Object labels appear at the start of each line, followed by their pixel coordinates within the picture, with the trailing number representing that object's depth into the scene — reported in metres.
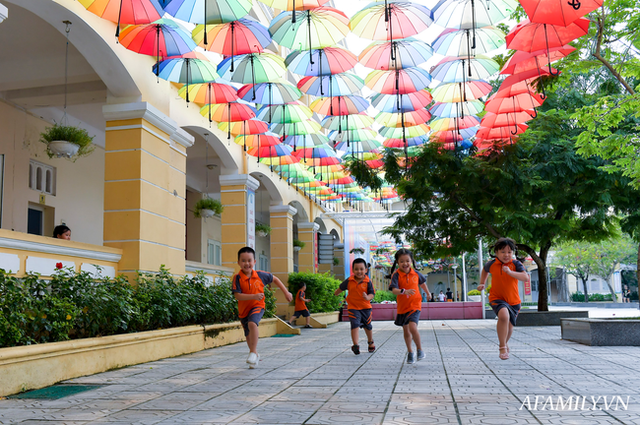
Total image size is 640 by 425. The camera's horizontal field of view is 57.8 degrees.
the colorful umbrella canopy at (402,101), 13.16
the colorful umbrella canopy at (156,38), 9.62
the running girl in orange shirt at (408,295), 8.16
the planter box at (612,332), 9.97
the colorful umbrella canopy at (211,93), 12.47
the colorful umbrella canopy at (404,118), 14.52
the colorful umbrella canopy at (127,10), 8.52
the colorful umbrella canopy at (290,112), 14.12
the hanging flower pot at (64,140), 10.13
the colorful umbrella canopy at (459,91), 12.99
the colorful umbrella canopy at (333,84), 12.34
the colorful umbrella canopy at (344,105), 13.41
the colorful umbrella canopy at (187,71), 11.15
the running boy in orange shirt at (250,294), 7.81
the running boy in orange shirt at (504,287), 7.89
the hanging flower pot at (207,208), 16.73
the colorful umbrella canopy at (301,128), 14.92
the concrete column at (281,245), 22.47
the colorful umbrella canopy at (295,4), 9.23
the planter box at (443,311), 27.88
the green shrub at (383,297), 43.98
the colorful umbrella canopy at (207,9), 8.95
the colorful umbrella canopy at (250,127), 15.12
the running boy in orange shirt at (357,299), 9.35
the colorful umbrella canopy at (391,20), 10.18
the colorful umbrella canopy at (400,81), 12.05
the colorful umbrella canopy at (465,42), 10.95
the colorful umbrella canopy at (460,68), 12.33
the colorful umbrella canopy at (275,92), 12.79
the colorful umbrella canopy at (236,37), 9.96
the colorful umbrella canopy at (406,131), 15.60
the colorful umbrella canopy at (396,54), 11.26
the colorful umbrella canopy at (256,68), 11.50
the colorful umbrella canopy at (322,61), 11.19
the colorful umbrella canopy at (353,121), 14.71
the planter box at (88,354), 6.04
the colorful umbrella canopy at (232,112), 13.59
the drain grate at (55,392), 5.82
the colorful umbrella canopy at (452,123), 14.89
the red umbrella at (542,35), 8.79
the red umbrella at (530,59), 9.41
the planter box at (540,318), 17.55
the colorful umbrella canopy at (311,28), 10.02
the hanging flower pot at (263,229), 22.64
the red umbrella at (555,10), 7.96
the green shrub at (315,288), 21.81
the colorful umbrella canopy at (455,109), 14.27
